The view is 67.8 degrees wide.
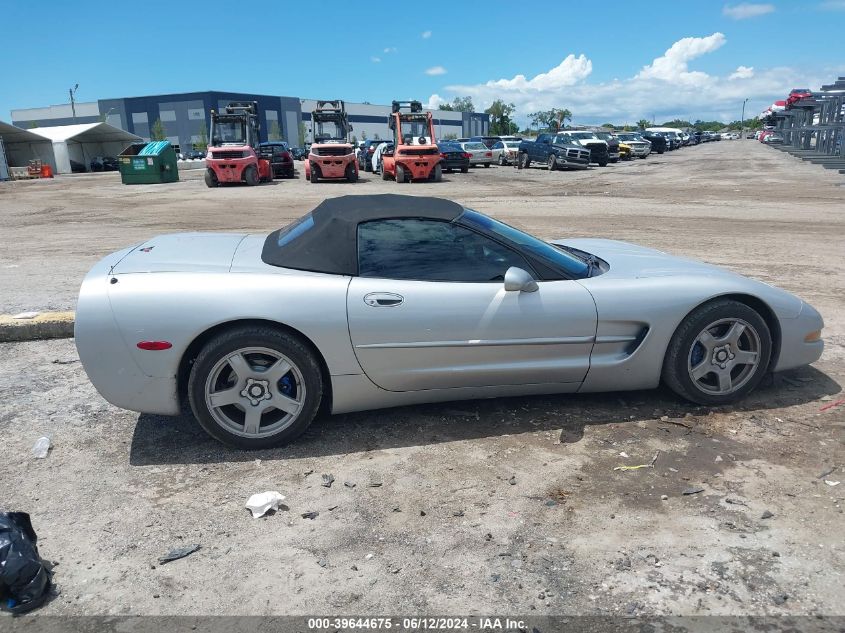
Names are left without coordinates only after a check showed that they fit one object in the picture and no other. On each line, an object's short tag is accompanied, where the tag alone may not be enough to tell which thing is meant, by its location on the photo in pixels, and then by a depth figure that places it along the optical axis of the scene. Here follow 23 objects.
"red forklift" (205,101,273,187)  25.61
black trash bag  2.40
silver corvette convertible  3.44
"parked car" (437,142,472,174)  32.34
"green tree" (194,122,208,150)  85.19
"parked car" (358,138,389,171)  33.59
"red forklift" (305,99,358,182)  26.67
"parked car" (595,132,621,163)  39.25
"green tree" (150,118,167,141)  87.25
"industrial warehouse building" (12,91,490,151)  91.06
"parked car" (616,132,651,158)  44.15
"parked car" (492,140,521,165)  38.09
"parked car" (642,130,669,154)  51.56
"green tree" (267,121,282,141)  93.56
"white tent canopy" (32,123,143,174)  52.26
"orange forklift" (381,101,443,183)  25.62
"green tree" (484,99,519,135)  133.75
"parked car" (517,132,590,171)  31.70
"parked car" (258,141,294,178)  30.48
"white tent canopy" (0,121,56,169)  50.22
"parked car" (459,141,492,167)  36.97
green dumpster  31.36
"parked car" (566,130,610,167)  34.69
